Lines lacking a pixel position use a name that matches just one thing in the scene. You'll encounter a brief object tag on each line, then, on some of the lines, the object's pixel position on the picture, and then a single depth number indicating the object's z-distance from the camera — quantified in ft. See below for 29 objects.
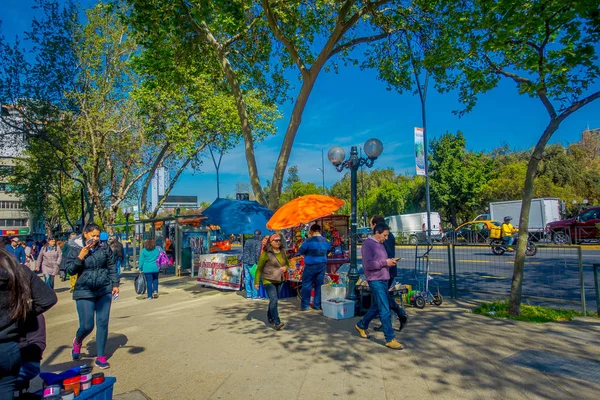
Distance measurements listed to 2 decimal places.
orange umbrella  30.73
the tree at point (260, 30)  33.06
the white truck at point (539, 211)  92.53
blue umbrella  36.11
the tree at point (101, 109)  62.59
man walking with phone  18.83
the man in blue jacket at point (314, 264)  27.43
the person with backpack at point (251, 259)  34.26
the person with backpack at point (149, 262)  33.35
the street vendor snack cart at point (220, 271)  38.83
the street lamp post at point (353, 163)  25.57
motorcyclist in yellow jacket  55.31
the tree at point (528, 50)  22.25
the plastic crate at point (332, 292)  27.14
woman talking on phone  16.42
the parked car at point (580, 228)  68.80
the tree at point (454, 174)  128.36
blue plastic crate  9.94
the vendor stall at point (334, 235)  37.88
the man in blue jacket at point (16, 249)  44.47
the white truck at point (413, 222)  117.35
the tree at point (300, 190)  222.69
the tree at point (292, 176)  264.27
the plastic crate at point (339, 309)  24.86
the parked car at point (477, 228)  54.51
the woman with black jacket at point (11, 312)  8.30
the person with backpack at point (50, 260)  40.63
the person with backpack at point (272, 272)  22.90
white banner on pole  73.46
